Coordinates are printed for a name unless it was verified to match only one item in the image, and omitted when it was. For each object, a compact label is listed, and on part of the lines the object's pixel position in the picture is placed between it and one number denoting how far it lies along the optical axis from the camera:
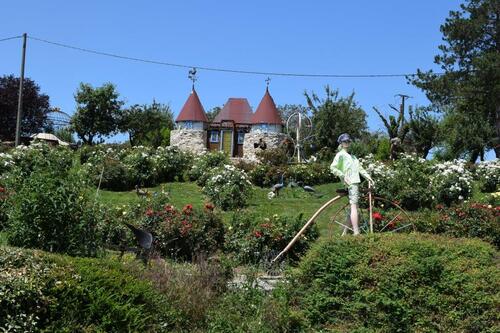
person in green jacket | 9.22
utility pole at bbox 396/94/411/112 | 42.38
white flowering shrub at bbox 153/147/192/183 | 23.73
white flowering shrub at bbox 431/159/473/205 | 16.47
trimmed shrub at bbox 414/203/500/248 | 11.82
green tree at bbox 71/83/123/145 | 42.88
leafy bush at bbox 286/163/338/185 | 22.72
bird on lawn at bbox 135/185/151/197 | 17.00
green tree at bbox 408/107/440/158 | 38.84
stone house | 34.38
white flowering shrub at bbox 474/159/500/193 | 19.98
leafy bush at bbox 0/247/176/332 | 4.45
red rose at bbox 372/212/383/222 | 10.98
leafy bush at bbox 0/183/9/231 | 10.68
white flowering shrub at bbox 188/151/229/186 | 23.44
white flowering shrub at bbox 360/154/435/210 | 16.45
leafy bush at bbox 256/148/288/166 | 24.33
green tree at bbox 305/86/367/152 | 40.53
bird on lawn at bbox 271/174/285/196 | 19.69
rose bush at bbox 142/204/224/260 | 10.55
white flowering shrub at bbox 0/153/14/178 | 18.59
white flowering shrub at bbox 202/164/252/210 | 17.44
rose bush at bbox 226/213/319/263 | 10.35
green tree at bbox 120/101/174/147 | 42.93
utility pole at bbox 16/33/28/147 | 27.81
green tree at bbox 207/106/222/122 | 64.56
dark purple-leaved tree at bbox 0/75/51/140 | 42.09
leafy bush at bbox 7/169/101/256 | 6.70
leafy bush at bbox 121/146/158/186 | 22.05
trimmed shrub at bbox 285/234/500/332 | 5.23
